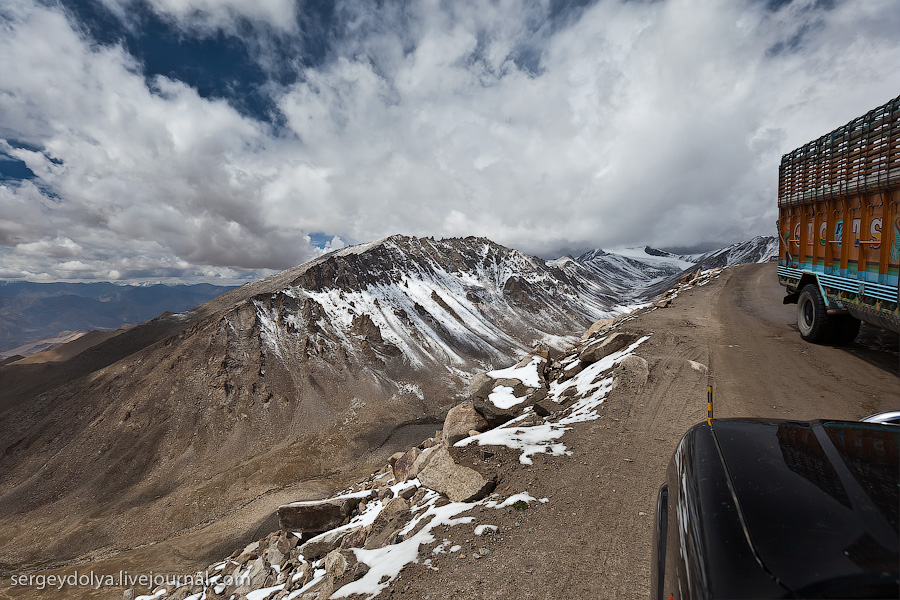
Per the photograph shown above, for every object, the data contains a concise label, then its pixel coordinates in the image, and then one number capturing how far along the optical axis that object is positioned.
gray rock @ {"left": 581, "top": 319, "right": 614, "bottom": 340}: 20.43
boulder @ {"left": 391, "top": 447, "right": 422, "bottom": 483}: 13.52
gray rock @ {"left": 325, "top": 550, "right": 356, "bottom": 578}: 6.19
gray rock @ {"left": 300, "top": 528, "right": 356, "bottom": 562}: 9.33
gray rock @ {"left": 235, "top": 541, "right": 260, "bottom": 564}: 12.66
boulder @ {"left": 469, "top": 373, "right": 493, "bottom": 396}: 12.88
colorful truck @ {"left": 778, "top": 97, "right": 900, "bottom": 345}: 7.79
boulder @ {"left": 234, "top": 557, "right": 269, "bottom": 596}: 10.02
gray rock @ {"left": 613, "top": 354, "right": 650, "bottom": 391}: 9.93
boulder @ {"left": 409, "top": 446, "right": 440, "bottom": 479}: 11.87
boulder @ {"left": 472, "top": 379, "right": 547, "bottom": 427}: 11.41
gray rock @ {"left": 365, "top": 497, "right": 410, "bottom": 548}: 7.08
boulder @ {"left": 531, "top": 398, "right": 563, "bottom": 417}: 10.19
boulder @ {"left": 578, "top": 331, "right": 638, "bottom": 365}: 13.36
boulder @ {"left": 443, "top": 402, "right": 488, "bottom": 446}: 11.90
